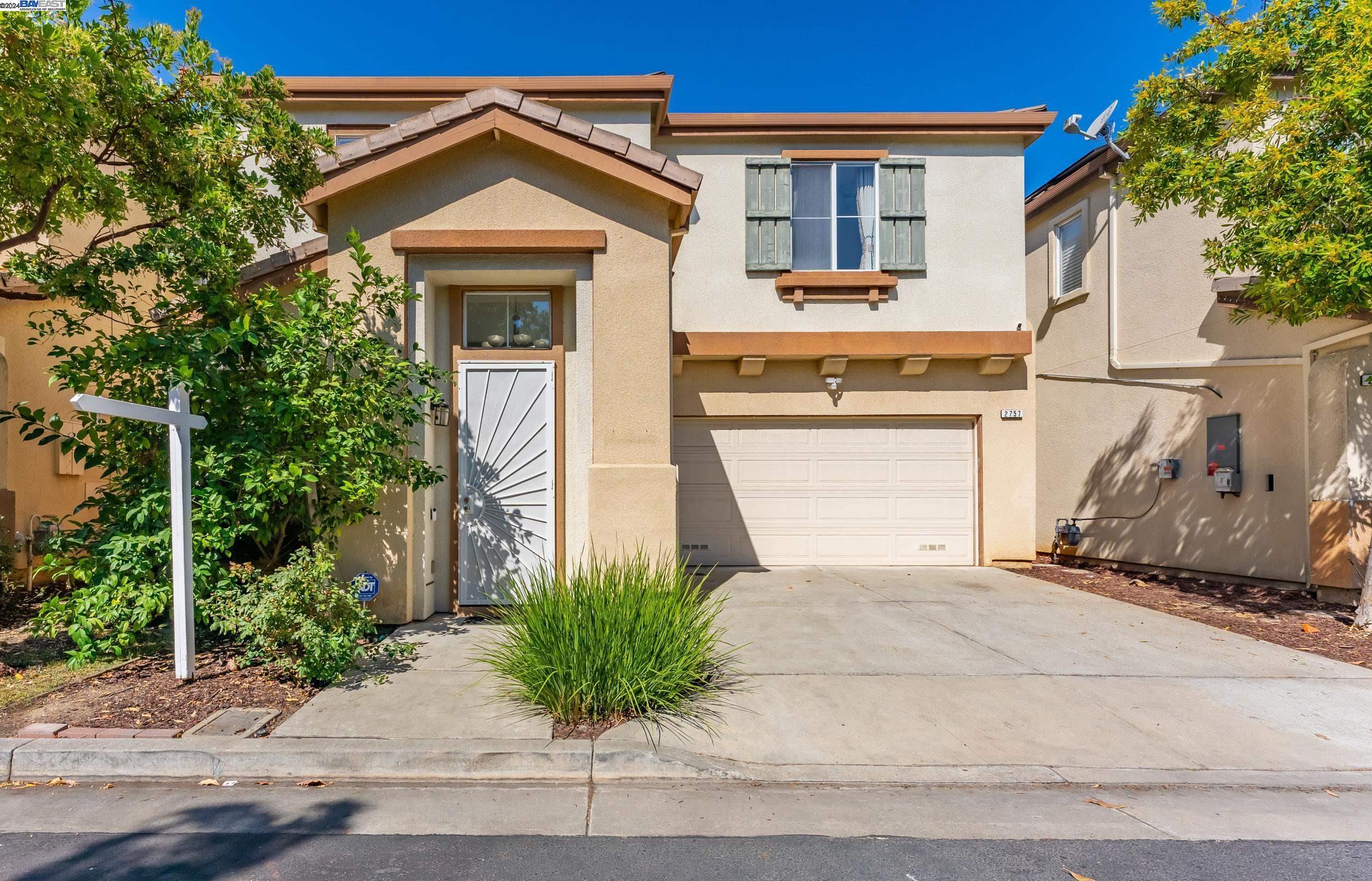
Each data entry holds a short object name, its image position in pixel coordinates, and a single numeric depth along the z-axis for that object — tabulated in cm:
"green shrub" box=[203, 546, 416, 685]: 480
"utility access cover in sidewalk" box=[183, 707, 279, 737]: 418
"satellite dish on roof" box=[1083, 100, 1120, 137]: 1031
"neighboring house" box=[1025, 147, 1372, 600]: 786
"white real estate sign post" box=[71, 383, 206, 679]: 479
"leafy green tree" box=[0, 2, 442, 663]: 489
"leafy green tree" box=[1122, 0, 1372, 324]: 570
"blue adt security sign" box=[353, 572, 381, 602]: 587
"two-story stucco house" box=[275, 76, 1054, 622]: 1018
